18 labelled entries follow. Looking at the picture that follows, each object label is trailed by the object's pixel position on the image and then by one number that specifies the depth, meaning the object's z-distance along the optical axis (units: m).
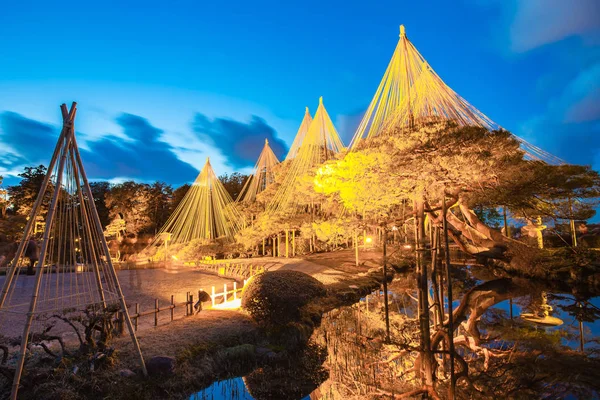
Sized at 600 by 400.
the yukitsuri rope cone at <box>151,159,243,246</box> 22.27
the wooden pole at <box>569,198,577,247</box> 14.52
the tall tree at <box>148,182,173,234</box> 32.44
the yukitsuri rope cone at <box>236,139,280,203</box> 23.93
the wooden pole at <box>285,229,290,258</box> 18.99
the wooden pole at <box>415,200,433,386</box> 5.65
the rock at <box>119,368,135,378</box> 4.59
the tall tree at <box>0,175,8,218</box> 21.62
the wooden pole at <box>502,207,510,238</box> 18.24
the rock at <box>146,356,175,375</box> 4.80
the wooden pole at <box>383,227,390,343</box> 7.64
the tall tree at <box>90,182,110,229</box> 32.00
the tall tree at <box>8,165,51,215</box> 22.40
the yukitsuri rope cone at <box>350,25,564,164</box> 10.00
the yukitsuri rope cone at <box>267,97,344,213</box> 18.03
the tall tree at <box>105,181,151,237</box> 30.33
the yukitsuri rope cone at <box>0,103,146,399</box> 3.86
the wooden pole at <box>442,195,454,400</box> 4.97
